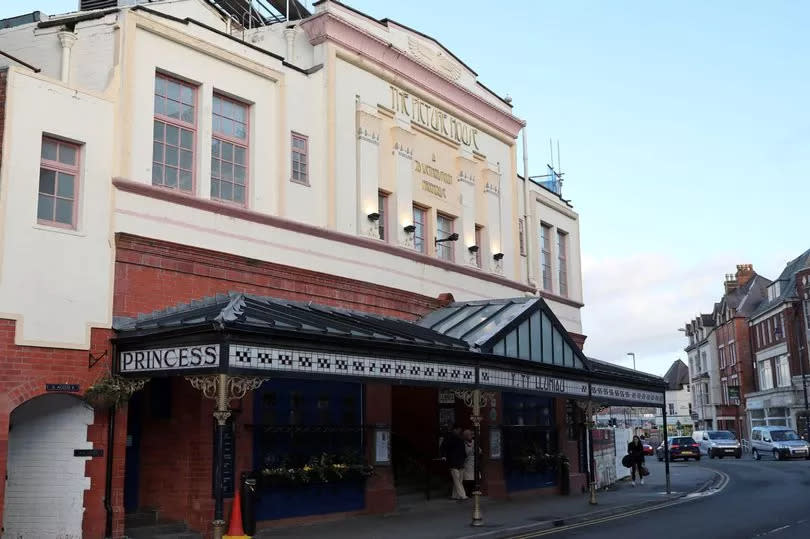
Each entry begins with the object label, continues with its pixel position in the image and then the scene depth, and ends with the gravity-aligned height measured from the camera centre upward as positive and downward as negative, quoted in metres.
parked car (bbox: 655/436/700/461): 50.88 -1.57
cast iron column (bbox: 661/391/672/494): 25.43 -0.62
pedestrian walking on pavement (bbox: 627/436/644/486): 28.81 -1.02
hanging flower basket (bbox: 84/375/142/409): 13.55 +0.58
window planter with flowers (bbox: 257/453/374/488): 15.72 -0.83
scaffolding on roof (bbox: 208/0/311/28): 22.55 +10.76
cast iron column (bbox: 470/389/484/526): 16.59 -0.78
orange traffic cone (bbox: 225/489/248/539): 12.06 -1.30
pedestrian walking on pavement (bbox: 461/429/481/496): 20.80 -0.81
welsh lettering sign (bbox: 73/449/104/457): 13.62 -0.34
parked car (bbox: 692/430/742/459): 54.22 -1.48
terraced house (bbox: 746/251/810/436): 63.72 +5.08
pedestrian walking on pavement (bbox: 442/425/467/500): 20.17 -0.74
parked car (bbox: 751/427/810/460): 47.38 -1.34
